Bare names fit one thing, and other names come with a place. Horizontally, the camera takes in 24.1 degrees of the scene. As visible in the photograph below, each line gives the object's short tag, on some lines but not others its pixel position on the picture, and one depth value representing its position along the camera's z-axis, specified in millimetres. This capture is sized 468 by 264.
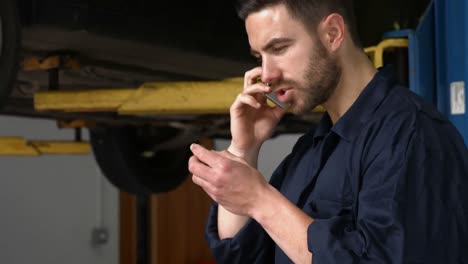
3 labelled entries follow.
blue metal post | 2221
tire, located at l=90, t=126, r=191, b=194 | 4293
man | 1686
